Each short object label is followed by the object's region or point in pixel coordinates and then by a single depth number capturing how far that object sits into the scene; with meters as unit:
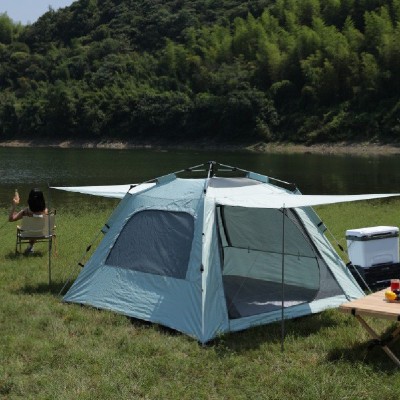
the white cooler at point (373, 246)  7.59
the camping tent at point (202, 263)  6.27
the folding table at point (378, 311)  5.04
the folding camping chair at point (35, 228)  10.27
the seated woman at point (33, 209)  10.39
